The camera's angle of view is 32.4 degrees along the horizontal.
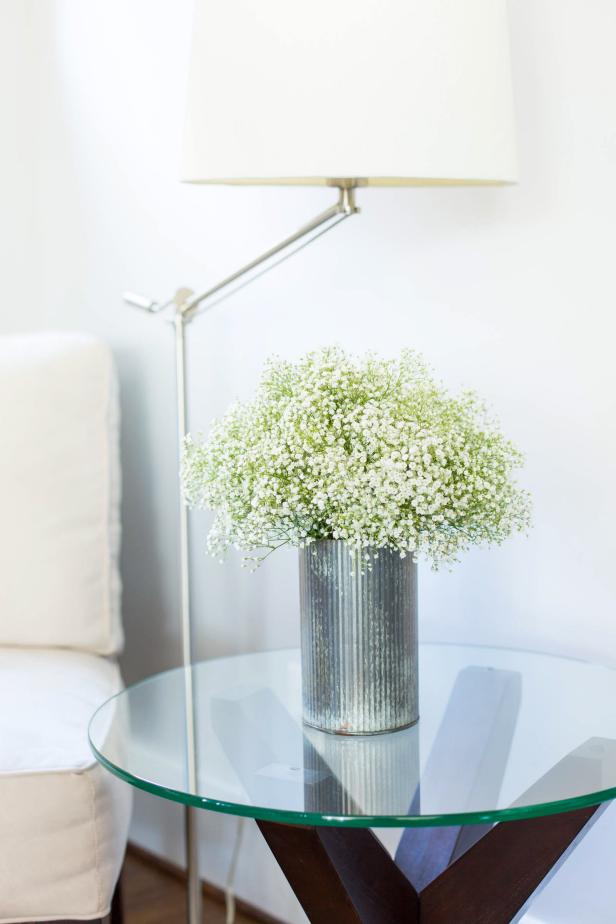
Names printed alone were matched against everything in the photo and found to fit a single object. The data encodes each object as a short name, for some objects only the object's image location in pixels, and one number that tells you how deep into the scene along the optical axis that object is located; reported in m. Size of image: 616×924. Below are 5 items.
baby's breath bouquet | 0.92
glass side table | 0.83
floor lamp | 1.02
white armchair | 1.43
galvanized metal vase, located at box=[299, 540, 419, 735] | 0.96
